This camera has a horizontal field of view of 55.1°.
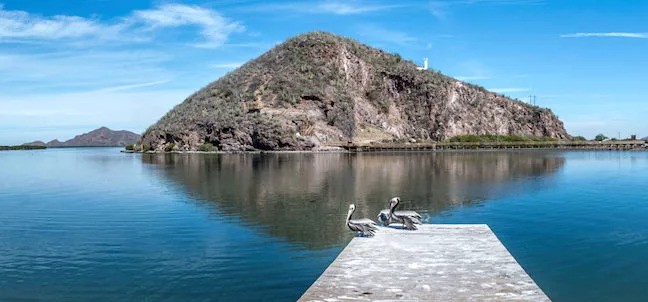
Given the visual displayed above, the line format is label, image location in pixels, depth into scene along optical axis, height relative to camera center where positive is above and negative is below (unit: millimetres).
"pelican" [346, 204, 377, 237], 19453 -2649
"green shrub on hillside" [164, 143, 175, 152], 124875 -444
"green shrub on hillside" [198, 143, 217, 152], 120175 -693
